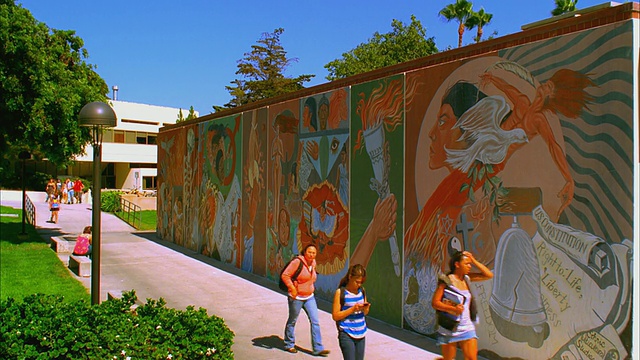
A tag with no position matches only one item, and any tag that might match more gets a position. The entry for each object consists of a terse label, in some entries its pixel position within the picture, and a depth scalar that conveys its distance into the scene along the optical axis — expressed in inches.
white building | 2202.3
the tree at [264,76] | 2260.1
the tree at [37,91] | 703.7
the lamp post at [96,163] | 357.7
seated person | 643.5
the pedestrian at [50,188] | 1369.3
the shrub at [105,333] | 248.8
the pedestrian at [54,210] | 1061.9
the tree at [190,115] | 2183.8
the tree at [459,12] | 1795.0
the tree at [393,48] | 1887.3
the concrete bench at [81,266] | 586.2
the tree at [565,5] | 1473.7
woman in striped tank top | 259.0
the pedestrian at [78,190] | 1614.2
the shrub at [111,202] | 1395.2
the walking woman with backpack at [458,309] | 249.8
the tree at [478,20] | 1803.6
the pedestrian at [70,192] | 1571.1
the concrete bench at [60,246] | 717.0
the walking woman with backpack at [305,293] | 331.3
